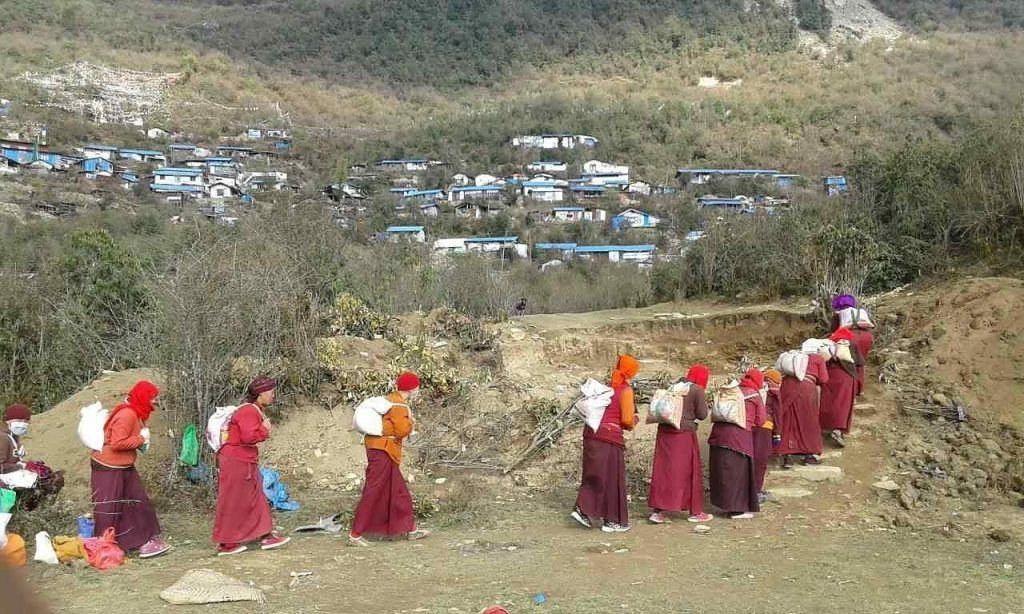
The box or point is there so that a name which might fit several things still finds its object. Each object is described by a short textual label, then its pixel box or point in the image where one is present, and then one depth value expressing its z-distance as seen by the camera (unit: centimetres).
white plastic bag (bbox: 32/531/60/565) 546
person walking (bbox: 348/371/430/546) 623
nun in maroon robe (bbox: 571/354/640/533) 646
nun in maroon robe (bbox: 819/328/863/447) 831
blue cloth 760
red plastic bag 555
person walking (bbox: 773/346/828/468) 786
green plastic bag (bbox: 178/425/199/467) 713
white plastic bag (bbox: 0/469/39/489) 609
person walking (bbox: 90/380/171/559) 589
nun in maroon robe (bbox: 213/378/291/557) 593
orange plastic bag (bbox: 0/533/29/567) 496
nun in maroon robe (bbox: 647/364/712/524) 663
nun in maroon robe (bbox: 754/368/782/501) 728
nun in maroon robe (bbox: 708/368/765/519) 679
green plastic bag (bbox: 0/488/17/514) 578
